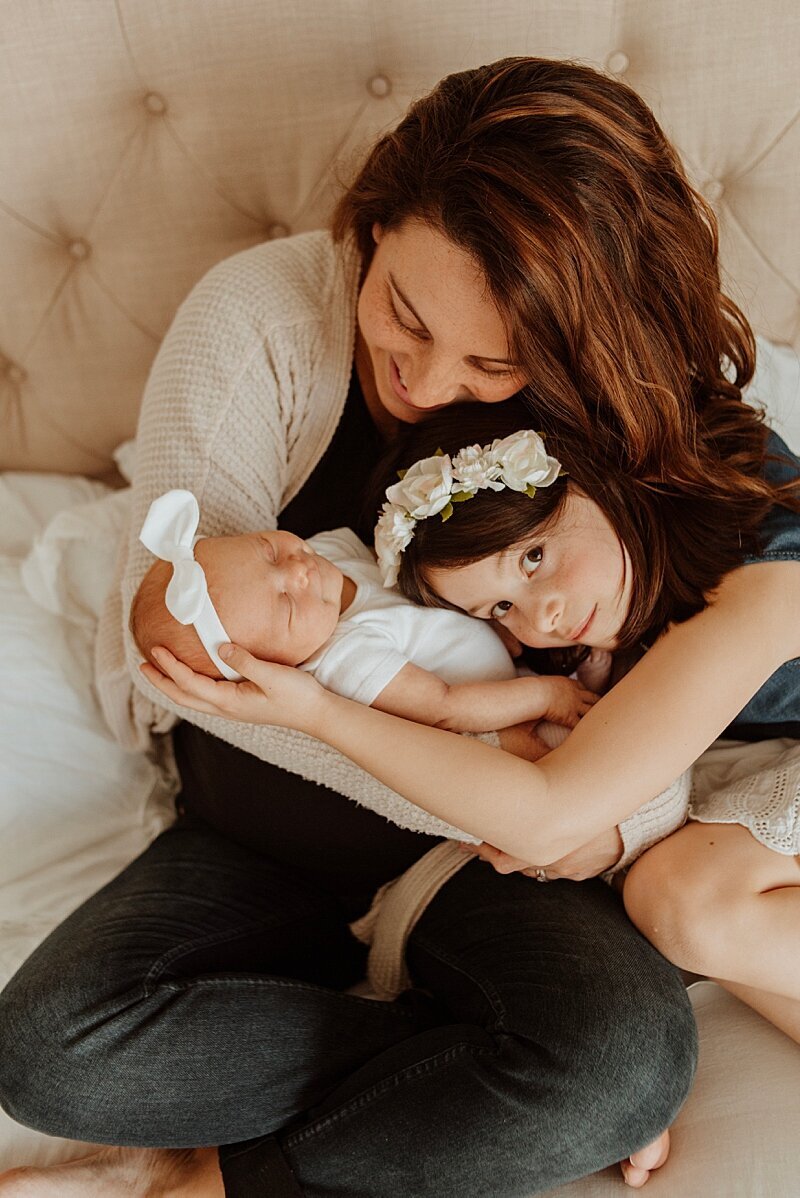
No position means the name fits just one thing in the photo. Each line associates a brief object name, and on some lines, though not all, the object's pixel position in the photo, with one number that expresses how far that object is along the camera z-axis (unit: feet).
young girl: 3.85
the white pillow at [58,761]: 4.81
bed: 4.66
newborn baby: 3.77
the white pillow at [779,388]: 5.20
